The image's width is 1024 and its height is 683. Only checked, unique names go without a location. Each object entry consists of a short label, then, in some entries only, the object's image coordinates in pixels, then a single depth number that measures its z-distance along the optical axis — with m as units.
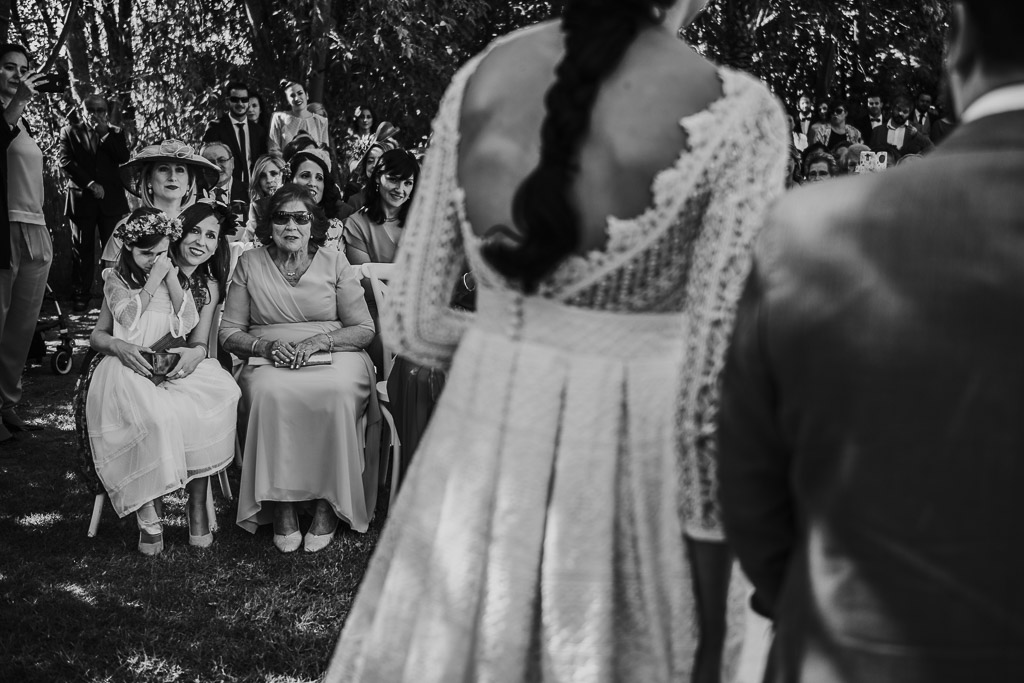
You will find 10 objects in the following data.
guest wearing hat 6.16
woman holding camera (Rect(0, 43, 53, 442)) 6.99
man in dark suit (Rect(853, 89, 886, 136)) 16.39
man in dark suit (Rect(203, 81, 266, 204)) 11.12
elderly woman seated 5.16
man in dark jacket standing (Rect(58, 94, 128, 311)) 12.38
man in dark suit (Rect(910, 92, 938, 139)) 16.15
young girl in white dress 4.92
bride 1.77
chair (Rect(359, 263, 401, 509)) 5.68
